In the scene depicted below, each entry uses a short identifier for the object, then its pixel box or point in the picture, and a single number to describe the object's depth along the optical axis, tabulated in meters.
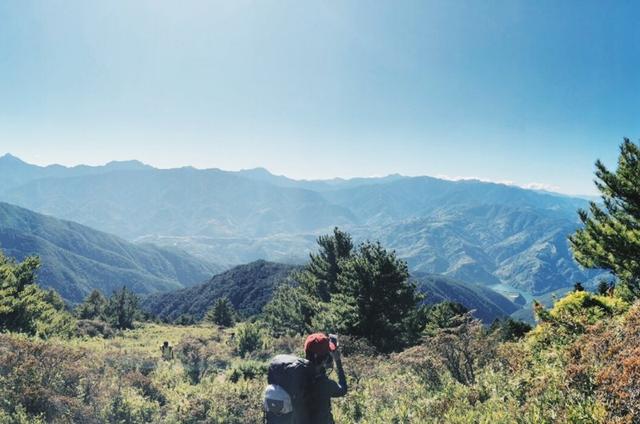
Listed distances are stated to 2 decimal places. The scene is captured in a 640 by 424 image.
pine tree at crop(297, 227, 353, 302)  33.74
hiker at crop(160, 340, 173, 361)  18.58
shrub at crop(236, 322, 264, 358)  22.73
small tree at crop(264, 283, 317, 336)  35.28
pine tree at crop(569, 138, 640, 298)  15.10
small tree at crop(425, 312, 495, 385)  10.34
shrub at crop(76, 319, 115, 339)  32.74
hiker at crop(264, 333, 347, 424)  4.59
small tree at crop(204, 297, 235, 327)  65.12
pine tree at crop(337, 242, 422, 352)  24.23
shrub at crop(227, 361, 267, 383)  14.45
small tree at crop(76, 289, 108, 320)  54.97
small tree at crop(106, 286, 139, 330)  49.09
